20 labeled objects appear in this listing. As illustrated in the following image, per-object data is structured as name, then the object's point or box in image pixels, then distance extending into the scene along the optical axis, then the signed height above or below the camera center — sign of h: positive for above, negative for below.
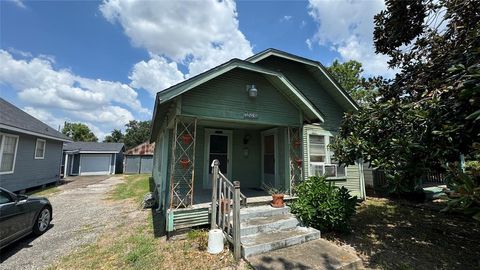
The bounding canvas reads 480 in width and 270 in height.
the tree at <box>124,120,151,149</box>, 56.38 +7.07
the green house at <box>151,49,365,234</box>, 5.49 +1.14
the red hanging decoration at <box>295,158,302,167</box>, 7.19 -0.04
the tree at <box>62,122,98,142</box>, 50.14 +6.47
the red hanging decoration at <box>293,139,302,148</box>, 7.38 +0.60
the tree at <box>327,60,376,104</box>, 22.62 +9.47
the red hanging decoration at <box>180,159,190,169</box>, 5.67 -0.09
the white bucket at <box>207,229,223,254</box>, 4.30 -1.63
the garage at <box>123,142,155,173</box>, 27.23 -0.10
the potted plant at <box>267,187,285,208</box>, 5.92 -1.09
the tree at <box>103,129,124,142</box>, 59.81 +6.41
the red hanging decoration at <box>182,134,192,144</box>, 5.77 +0.56
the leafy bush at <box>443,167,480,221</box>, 2.42 -0.36
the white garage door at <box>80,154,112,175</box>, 24.45 -0.59
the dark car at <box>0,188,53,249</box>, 4.34 -1.31
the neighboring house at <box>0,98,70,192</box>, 10.20 +0.45
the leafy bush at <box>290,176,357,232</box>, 5.15 -1.12
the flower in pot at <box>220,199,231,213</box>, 4.85 -1.01
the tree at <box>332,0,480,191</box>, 3.68 +1.17
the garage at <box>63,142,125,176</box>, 23.58 +0.08
